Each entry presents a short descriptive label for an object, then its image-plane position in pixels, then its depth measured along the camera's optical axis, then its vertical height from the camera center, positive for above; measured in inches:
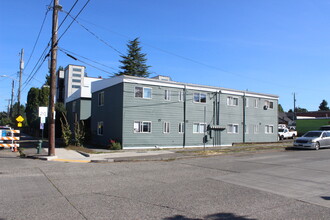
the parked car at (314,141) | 860.6 -32.2
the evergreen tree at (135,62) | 2459.4 +578.3
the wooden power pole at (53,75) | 677.3 +122.8
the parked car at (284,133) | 1621.6 -18.3
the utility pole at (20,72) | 1364.4 +270.1
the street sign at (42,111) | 735.7 +38.1
